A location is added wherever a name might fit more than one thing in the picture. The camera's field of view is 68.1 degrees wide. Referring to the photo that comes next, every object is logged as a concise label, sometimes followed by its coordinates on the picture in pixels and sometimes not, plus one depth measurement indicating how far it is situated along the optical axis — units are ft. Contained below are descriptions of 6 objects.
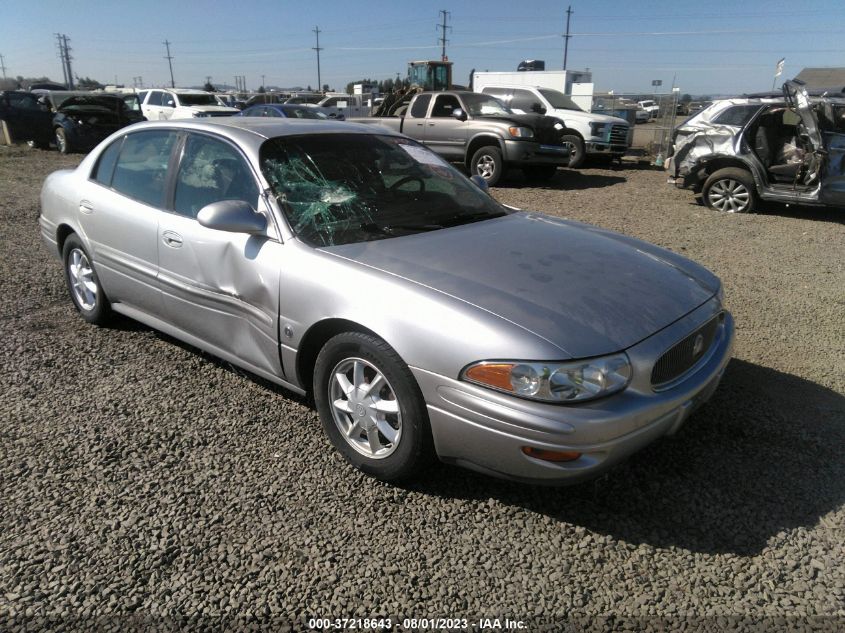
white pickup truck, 48.62
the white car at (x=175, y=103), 61.16
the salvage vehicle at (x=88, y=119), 54.29
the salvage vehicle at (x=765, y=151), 27.96
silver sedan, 7.81
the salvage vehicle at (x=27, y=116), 58.08
